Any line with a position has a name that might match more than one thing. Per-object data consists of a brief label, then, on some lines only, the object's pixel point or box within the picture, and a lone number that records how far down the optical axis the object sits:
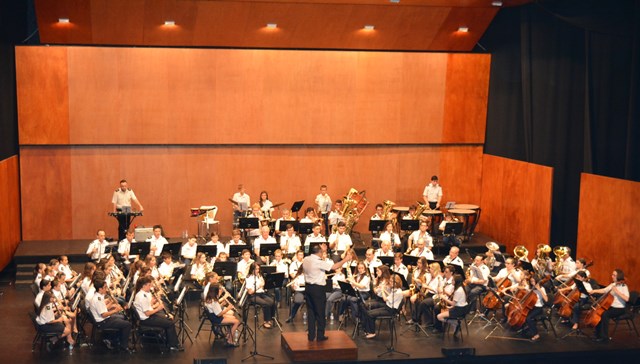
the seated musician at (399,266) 14.26
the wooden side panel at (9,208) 16.47
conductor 11.88
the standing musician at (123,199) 17.12
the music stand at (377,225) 16.47
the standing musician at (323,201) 18.73
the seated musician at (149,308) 12.22
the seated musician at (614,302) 13.20
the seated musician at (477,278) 14.17
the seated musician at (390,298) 13.09
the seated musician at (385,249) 15.01
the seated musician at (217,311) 12.41
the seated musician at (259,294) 13.52
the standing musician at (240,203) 18.36
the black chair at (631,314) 13.43
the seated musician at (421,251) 15.37
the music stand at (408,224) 16.52
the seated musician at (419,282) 13.91
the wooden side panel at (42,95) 17.91
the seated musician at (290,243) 15.98
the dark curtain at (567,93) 14.96
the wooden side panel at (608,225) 14.99
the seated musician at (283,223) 16.47
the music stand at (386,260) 14.50
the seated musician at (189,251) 15.59
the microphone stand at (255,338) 12.38
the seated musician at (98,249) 15.28
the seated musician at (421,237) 16.19
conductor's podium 12.05
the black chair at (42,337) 12.25
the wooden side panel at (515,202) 17.39
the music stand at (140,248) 14.50
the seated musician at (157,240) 15.58
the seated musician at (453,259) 14.45
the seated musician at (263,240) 15.91
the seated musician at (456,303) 13.16
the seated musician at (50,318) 12.14
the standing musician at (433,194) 19.17
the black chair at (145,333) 12.41
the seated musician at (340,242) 16.33
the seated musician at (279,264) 14.39
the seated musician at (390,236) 16.28
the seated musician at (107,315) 12.21
